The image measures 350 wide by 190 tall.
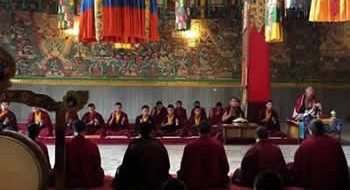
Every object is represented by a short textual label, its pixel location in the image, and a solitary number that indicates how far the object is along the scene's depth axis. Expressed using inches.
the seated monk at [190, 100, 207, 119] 515.5
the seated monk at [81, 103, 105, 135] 485.7
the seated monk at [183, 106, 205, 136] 497.0
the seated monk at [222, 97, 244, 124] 489.1
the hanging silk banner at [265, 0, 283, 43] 422.6
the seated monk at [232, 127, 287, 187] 233.6
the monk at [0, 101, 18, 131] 447.8
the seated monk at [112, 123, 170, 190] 230.2
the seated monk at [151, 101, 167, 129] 518.6
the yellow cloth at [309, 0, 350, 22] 324.2
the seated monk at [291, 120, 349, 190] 229.6
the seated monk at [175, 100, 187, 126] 510.3
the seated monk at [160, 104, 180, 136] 497.7
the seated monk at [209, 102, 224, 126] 529.0
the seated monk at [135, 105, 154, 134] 479.5
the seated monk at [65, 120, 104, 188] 234.1
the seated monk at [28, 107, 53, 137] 469.4
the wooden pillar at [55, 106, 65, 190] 120.6
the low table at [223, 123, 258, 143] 454.3
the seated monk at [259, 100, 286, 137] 487.8
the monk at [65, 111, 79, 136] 475.5
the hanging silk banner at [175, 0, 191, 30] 466.9
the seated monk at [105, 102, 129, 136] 490.4
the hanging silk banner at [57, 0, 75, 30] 455.2
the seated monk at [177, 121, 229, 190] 240.8
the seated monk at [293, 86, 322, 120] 485.4
